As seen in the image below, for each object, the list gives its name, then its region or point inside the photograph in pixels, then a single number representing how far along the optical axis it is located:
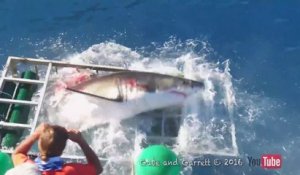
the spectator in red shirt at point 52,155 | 4.36
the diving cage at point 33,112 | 7.20
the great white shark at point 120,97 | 7.65
